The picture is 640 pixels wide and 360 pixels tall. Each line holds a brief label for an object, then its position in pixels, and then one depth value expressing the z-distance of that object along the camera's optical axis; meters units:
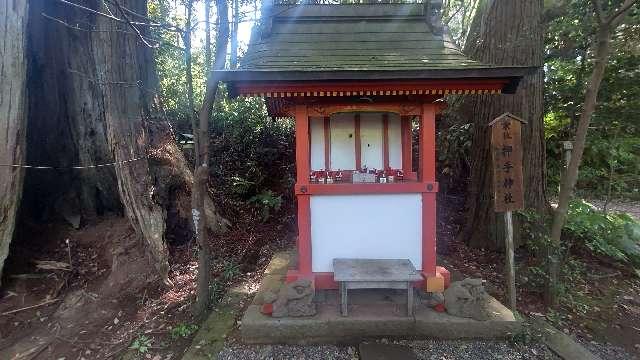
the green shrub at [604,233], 5.36
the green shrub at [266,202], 6.77
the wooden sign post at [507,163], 3.49
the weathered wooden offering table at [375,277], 3.36
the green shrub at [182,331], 3.56
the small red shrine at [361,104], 3.41
